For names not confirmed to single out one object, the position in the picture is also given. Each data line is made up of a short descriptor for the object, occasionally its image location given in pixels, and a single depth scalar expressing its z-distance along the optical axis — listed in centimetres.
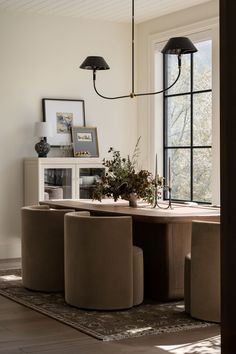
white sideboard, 707
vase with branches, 536
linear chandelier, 466
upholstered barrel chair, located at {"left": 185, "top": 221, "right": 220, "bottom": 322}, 418
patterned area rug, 398
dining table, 491
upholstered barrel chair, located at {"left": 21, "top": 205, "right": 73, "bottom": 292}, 523
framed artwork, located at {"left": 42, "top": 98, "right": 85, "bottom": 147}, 744
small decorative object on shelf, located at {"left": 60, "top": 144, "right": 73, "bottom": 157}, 754
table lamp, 714
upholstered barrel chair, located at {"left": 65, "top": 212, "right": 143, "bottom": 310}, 448
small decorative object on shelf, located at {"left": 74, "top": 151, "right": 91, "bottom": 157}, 750
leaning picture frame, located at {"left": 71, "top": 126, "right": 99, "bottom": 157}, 754
